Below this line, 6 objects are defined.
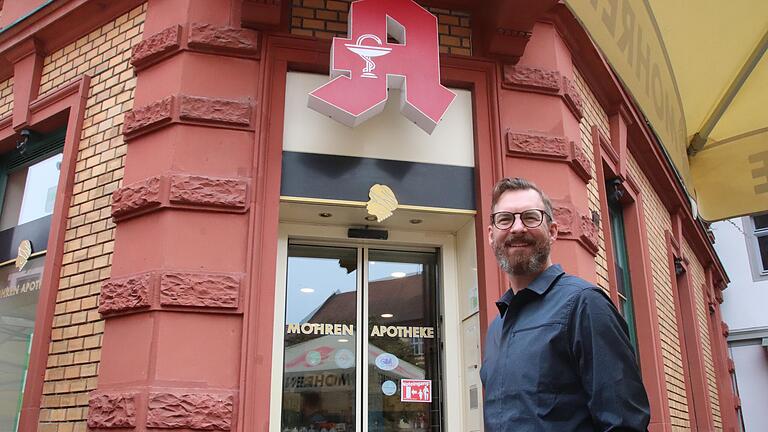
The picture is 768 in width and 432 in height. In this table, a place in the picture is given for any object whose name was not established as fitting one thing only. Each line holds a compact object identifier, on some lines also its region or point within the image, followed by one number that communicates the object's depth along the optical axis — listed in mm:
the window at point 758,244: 17609
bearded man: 1601
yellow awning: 2771
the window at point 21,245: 5648
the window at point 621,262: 7582
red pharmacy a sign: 4805
